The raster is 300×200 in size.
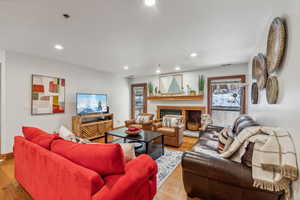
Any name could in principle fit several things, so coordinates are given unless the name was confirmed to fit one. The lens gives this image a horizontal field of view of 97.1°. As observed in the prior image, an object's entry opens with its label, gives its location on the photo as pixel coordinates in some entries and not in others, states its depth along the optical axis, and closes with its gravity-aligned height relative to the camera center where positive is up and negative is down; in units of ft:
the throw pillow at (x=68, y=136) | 5.66 -1.62
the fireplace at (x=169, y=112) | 17.54 -1.68
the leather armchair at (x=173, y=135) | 11.55 -3.13
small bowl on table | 10.07 -2.46
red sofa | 3.06 -2.17
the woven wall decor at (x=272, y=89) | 4.85 +0.42
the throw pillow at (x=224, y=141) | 5.88 -1.95
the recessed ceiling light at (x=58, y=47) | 8.81 +3.55
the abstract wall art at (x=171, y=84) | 17.25 +2.13
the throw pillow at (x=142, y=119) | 14.47 -2.19
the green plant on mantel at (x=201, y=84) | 15.43 +1.84
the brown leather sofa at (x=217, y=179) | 4.28 -2.81
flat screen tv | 13.44 -0.48
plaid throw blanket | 3.61 -1.76
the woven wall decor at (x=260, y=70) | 6.11 +1.53
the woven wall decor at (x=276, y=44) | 4.27 +2.00
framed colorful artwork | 10.84 +0.29
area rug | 7.26 -4.19
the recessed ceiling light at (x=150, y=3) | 4.83 +3.60
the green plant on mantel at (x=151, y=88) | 19.25 +1.65
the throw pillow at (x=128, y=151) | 4.56 -1.83
